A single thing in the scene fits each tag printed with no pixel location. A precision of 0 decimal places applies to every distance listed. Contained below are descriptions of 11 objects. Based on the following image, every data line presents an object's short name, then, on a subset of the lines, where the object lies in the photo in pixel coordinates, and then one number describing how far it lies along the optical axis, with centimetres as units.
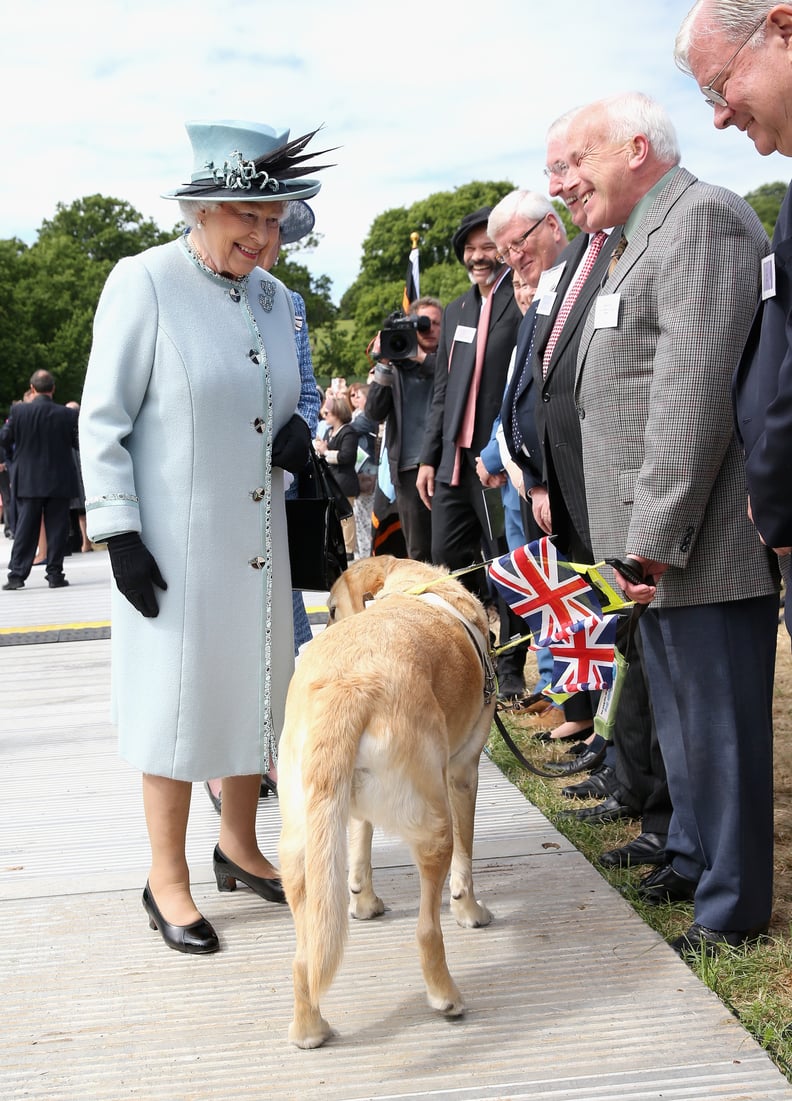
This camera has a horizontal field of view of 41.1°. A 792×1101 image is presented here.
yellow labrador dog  244
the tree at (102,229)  6303
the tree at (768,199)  8169
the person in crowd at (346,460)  1219
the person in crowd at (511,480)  533
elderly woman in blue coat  315
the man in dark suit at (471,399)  623
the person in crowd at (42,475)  1305
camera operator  786
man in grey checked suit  293
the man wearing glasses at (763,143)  237
